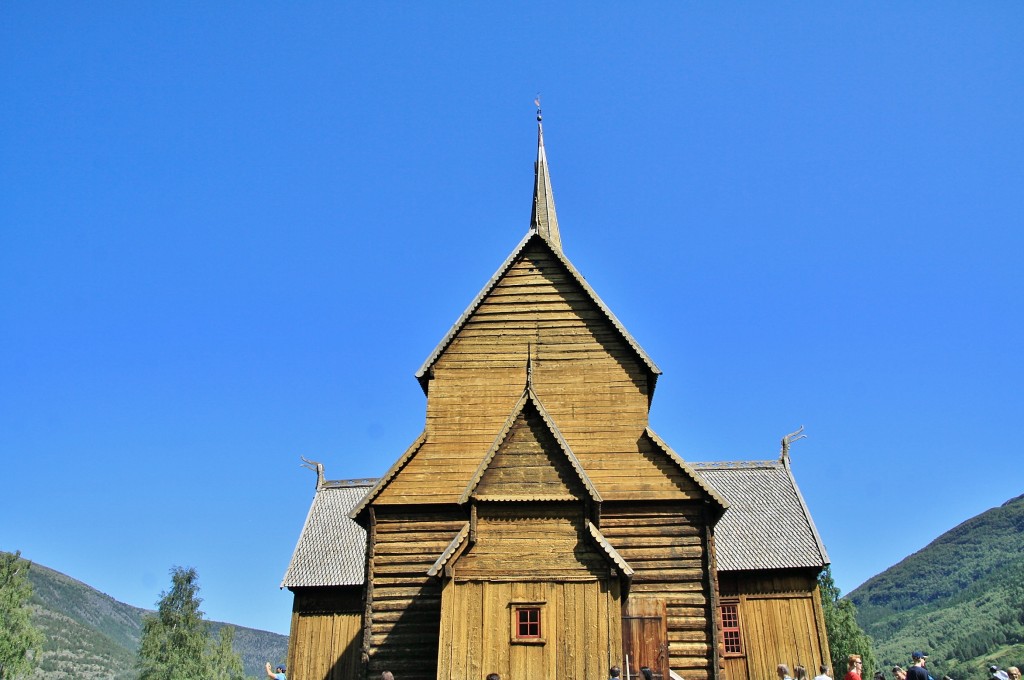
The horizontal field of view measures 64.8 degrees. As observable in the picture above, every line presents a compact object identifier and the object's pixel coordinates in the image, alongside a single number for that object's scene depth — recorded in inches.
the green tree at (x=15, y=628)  1801.2
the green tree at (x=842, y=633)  1811.0
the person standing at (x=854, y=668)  603.8
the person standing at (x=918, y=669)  550.3
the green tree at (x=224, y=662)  2153.1
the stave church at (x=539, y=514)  686.5
